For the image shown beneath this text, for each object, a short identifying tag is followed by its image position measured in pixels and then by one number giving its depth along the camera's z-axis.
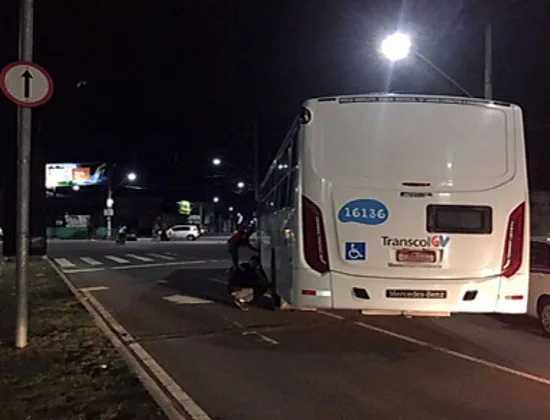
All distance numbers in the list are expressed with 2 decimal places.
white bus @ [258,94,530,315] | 7.95
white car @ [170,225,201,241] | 66.56
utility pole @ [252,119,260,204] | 44.96
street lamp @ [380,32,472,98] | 14.70
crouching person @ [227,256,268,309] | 14.02
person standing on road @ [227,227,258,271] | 18.05
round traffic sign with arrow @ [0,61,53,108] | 8.29
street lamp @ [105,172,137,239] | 64.89
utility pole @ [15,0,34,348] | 8.59
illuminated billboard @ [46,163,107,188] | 81.69
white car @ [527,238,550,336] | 10.62
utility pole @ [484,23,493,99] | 15.05
